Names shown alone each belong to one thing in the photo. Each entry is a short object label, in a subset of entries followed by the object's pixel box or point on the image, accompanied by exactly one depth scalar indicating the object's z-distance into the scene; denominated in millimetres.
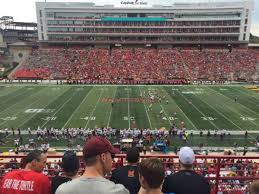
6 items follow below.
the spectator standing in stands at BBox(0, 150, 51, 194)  2324
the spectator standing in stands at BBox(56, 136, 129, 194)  1908
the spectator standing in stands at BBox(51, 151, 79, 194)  2505
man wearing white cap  2577
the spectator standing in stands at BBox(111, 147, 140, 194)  2717
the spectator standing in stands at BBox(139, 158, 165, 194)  2156
